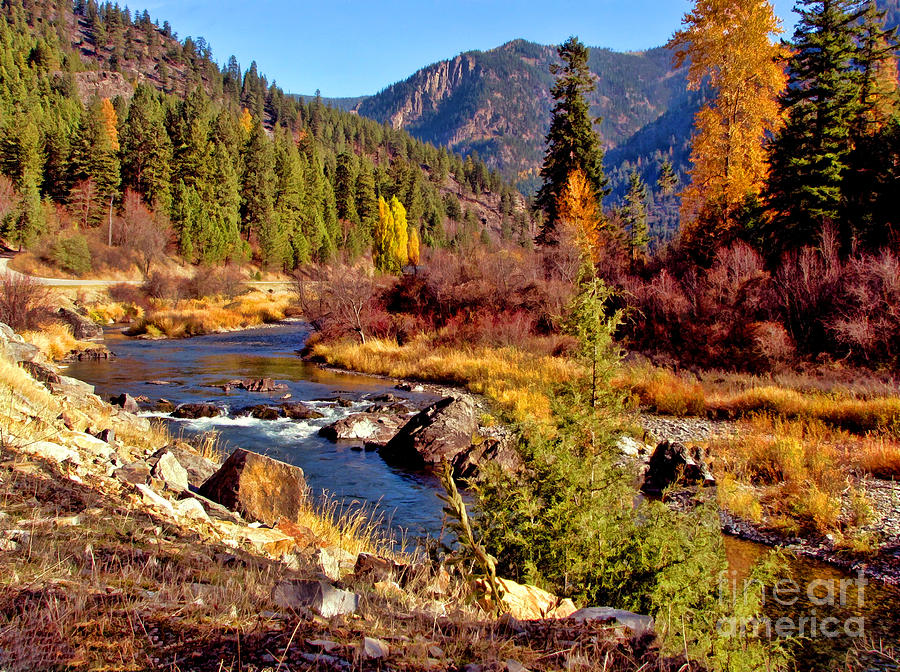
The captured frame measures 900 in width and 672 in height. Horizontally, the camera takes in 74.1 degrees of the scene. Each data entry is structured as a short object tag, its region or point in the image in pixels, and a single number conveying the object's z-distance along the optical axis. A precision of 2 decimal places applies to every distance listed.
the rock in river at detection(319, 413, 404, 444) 14.38
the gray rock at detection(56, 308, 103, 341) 30.73
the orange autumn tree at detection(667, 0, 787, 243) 21.78
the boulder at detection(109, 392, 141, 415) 15.14
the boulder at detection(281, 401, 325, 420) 16.52
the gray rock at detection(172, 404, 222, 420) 15.93
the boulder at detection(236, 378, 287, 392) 19.94
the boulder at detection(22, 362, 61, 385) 12.27
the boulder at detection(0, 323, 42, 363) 13.26
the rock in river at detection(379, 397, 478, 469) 12.41
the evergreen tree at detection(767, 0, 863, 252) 19.73
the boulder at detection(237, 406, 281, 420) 16.34
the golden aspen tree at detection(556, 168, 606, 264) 28.30
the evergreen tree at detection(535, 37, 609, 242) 34.38
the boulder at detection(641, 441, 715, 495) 10.83
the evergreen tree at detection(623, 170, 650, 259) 45.84
